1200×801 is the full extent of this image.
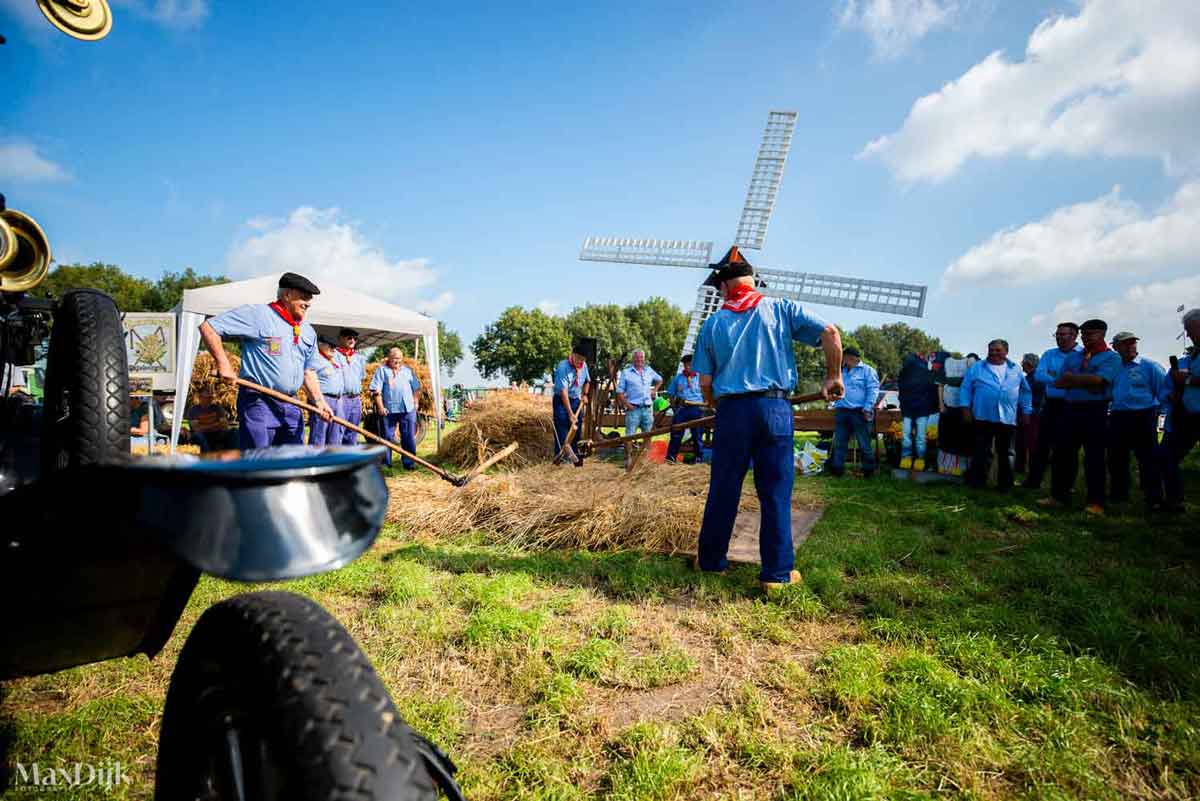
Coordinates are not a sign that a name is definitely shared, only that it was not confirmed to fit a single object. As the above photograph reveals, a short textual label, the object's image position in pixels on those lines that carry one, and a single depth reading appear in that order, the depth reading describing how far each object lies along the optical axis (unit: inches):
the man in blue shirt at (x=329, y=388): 295.6
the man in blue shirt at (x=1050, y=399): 250.2
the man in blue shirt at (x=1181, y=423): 198.4
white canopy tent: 340.9
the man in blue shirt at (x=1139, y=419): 223.1
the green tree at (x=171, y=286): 1840.6
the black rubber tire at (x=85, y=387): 49.0
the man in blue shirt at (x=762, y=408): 131.3
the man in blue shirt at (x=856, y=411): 334.0
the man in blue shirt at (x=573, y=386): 329.0
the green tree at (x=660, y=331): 2241.6
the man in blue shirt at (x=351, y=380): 319.3
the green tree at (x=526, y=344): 2192.4
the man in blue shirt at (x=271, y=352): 174.3
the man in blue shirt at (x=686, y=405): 374.9
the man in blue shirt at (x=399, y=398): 372.5
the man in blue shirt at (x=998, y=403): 271.4
